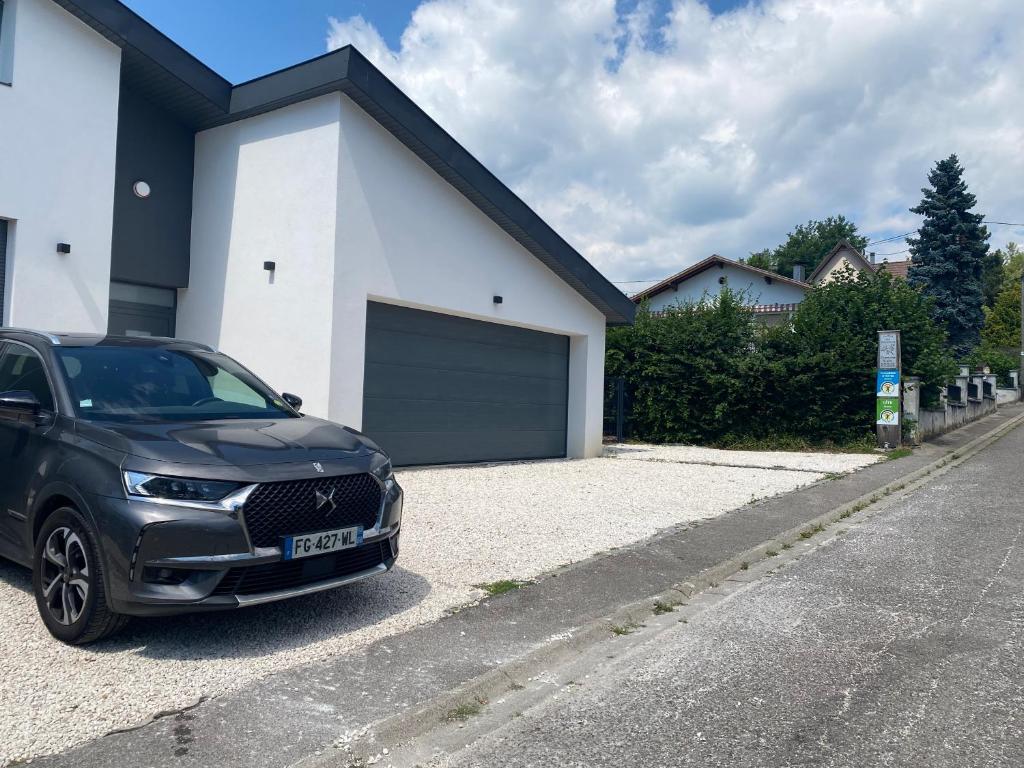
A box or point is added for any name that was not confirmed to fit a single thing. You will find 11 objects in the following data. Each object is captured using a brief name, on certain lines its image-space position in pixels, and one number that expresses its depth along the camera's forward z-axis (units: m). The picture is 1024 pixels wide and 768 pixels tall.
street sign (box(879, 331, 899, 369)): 15.60
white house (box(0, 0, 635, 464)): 9.62
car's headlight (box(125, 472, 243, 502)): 3.99
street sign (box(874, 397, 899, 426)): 15.65
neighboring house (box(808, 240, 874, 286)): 47.10
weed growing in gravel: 5.51
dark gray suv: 3.96
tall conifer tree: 37.34
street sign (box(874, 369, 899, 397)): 15.55
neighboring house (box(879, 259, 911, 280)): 47.21
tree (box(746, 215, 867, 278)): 76.00
